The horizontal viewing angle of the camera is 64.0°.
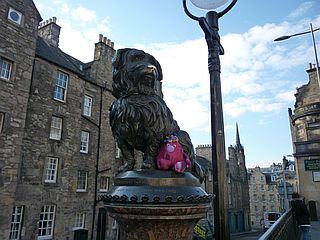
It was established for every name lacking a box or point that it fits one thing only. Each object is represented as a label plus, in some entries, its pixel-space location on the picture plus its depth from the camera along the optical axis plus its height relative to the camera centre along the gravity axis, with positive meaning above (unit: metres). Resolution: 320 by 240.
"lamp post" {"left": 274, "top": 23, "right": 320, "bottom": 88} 8.98 +5.51
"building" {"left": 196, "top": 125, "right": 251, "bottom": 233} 36.38 -0.59
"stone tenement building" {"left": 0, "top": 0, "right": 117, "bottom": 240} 12.41 +2.52
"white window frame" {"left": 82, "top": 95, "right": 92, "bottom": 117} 17.88 +5.17
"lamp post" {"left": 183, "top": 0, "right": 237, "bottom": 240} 2.13 +0.65
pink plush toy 2.01 +0.20
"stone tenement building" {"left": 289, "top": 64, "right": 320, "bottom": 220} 15.74 +2.03
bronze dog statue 2.15 +0.60
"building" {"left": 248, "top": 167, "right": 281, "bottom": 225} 60.94 -2.69
